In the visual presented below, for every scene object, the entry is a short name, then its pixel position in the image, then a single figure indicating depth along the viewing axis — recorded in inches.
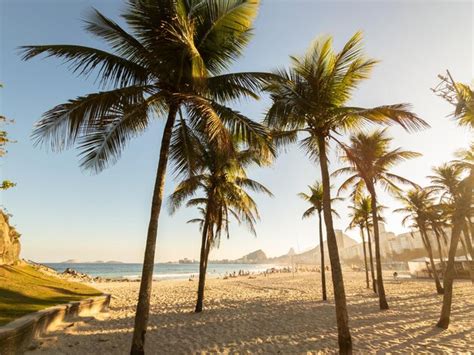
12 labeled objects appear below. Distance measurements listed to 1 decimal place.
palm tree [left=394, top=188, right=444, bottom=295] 694.3
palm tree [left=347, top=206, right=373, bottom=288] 754.9
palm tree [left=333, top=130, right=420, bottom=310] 462.3
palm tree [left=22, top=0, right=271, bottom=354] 227.8
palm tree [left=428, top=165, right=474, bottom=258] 686.6
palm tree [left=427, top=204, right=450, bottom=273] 599.7
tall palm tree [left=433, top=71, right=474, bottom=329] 328.3
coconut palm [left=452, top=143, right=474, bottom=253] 470.0
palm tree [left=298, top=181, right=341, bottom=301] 587.6
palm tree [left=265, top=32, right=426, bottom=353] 269.0
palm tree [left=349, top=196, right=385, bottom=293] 679.1
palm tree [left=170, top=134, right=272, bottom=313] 457.7
